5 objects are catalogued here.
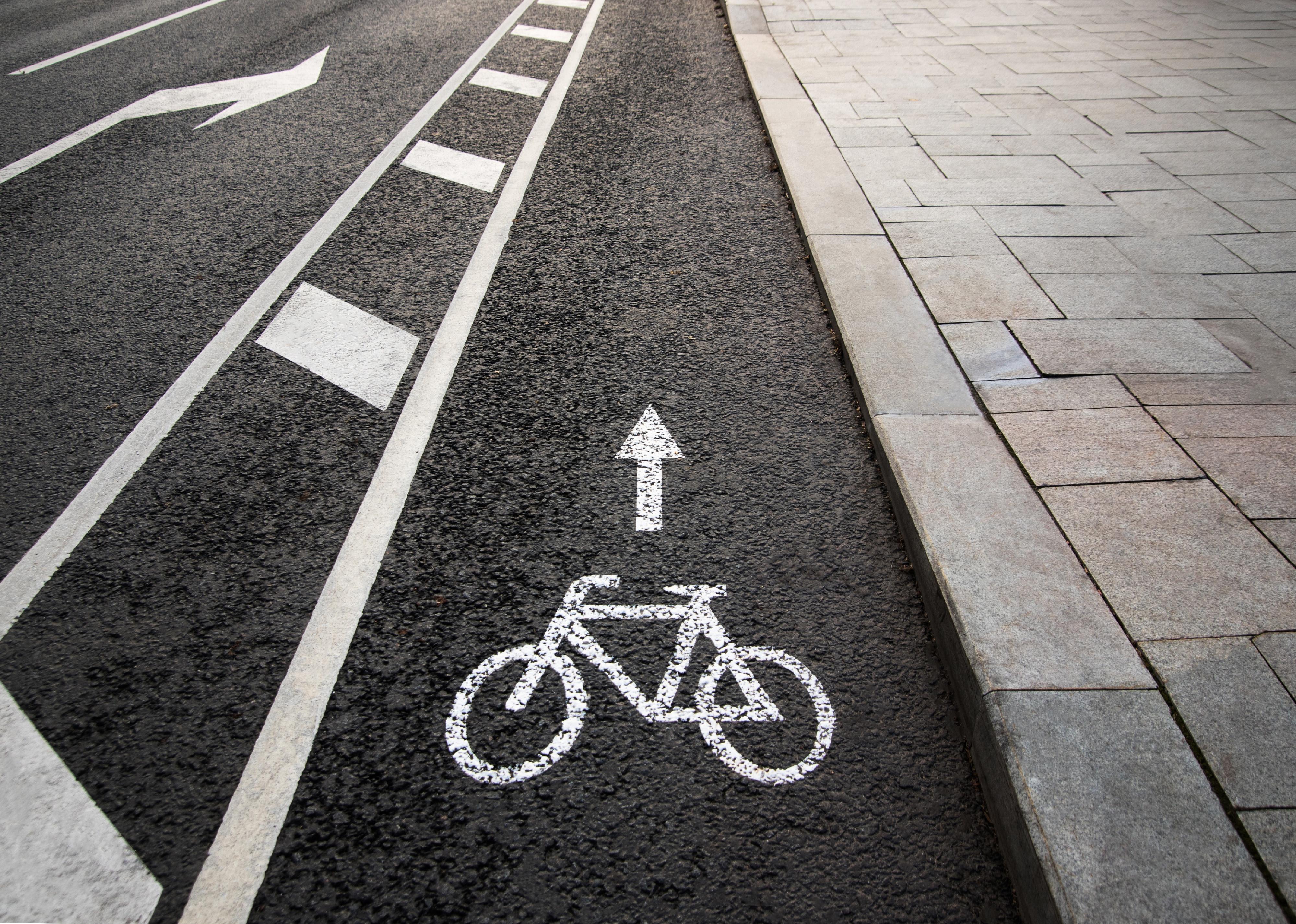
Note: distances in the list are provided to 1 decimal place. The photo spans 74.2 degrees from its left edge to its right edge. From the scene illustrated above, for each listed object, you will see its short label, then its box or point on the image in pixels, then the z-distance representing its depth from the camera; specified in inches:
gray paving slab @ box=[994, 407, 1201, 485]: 137.6
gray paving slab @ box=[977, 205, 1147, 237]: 216.2
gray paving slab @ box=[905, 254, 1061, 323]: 182.9
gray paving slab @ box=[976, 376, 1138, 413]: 153.6
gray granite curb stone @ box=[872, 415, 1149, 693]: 105.8
